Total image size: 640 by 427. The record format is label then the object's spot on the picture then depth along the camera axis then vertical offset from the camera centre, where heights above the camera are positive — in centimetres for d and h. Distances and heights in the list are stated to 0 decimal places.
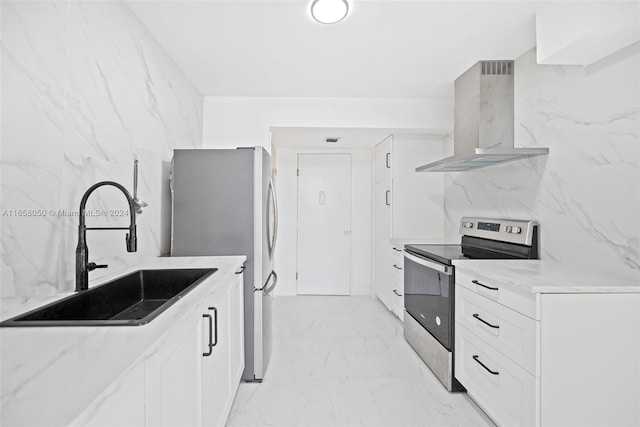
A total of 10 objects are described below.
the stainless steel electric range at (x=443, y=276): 223 -47
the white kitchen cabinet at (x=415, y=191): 381 +26
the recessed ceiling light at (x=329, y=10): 188 +117
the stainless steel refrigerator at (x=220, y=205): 230 +5
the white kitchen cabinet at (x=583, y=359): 146 -63
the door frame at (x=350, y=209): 477 +8
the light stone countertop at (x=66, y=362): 55 -32
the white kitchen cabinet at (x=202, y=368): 93 -57
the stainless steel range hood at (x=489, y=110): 251 +79
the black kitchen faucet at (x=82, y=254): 131 -17
